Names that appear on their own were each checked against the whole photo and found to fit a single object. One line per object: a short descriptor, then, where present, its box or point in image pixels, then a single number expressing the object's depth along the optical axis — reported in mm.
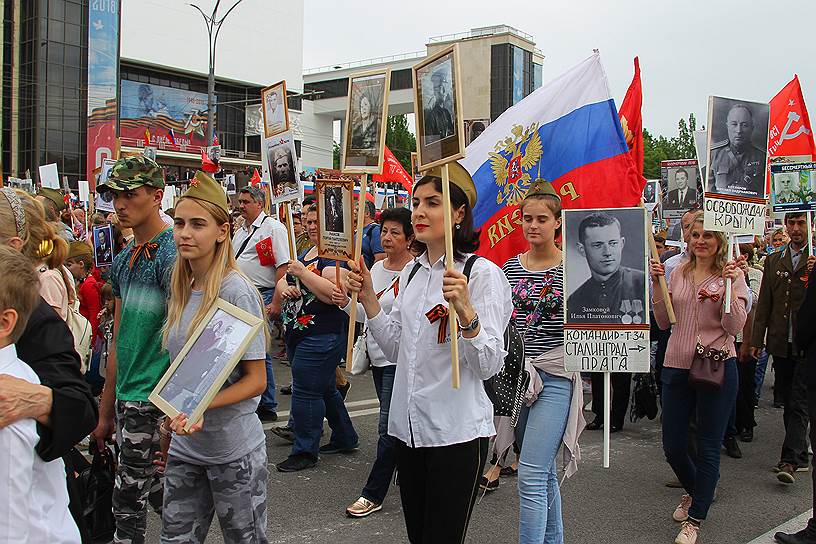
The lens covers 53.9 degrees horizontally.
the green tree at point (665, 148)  53309
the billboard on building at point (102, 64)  51656
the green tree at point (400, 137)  86062
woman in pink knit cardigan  5176
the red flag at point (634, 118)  5852
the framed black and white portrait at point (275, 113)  5859
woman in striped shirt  4172
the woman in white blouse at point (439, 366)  3295
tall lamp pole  24636
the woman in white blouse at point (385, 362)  5445
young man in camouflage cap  3799
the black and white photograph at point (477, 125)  9414
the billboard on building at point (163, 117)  63438
